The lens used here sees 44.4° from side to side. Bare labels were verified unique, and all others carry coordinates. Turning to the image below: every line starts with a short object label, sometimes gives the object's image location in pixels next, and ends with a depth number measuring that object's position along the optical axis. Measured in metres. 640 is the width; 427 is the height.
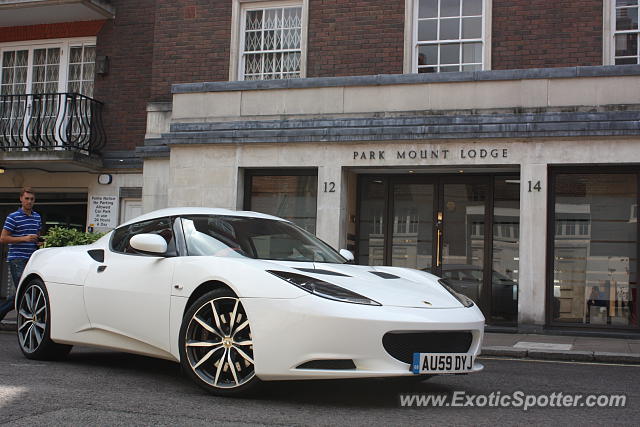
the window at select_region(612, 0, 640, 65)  13.43
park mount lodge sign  12.84
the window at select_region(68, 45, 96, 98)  17.92
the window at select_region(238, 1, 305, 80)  15.26
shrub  12.07
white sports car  4.98
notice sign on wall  17.27
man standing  10.35
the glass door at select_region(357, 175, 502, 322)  13.56
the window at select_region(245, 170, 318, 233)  14.40
